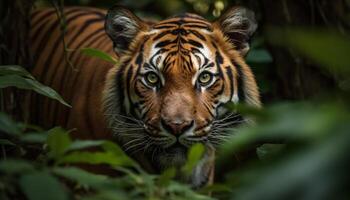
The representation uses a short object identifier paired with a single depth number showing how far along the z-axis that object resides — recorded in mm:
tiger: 6861
